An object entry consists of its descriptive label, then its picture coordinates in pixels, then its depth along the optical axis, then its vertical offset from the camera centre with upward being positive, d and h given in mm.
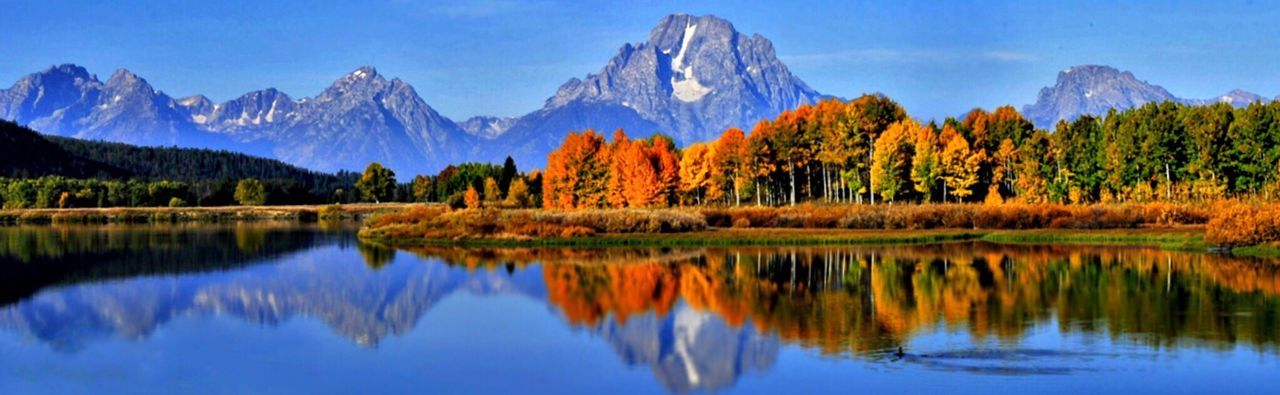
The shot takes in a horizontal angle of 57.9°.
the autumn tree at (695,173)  107500 +2610
